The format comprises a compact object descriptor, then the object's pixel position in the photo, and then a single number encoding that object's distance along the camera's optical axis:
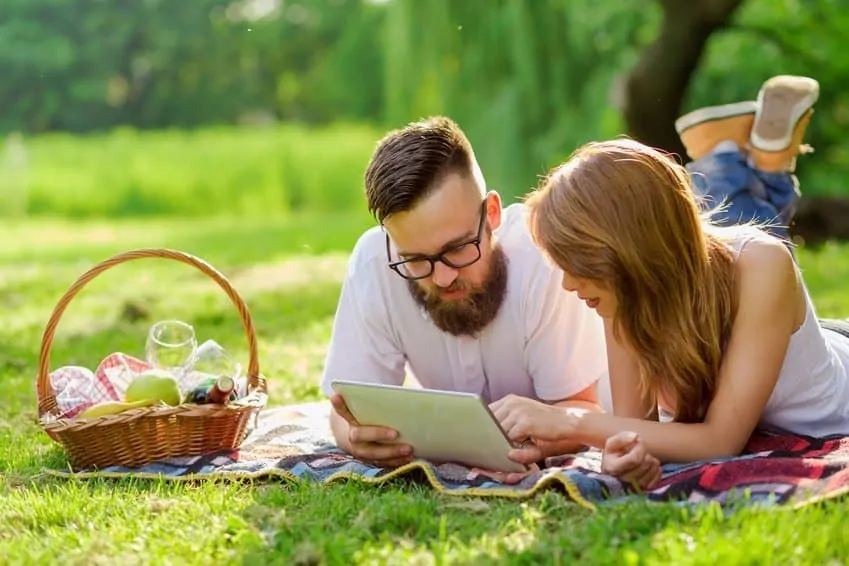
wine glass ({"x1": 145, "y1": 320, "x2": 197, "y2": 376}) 4.50
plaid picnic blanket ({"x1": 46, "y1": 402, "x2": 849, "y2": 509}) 3.08
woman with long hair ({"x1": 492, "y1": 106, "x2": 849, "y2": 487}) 3.27
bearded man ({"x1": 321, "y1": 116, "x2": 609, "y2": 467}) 3.66
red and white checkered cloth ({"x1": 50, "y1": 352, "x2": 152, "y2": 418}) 4.25
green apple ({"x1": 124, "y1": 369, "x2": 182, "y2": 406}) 4.05
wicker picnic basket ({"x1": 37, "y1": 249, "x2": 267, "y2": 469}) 3.90
